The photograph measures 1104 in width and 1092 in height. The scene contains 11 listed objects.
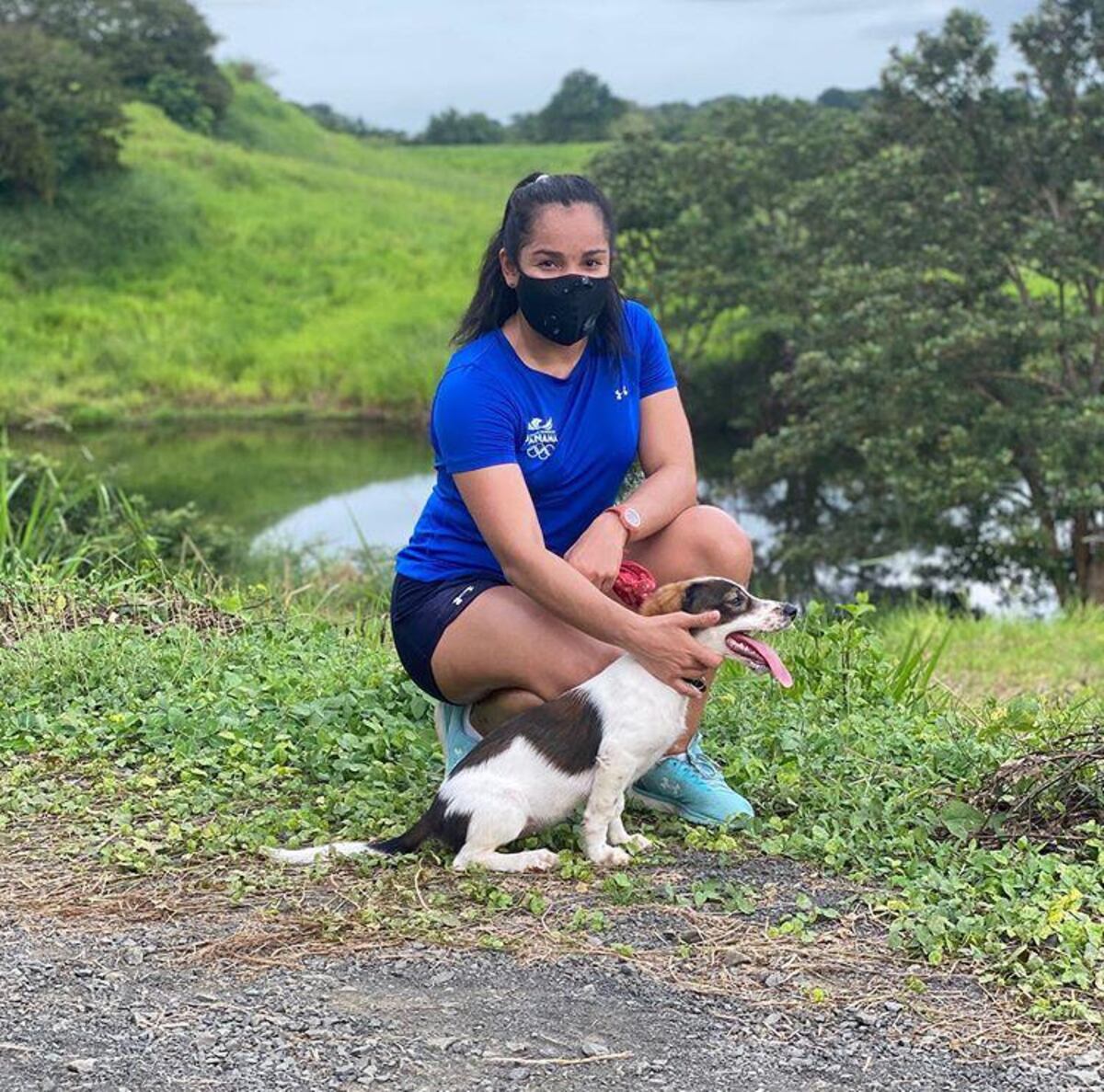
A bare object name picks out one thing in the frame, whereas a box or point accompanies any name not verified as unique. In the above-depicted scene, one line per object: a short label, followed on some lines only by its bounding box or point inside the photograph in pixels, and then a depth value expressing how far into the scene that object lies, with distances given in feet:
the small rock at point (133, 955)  9.81
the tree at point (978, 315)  47.62
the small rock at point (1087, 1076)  8.27
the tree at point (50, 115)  96.53
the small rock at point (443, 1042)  8.54
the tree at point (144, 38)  127.95
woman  11.81
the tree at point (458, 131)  206.59
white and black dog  11.11
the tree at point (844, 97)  130.86
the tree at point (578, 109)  205.46
